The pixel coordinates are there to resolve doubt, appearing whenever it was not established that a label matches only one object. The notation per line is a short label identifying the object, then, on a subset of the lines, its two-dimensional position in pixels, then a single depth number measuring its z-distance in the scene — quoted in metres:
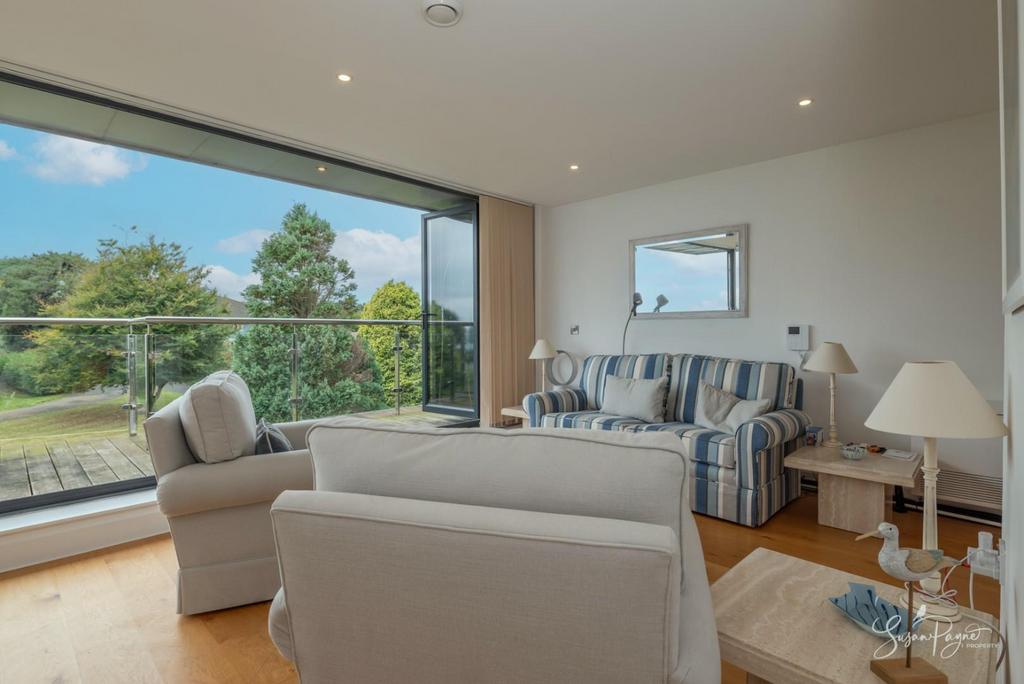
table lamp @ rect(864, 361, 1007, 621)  1.18
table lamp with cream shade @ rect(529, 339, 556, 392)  4.87
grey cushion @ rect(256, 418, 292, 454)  2.30
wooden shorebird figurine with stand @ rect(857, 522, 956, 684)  0.90
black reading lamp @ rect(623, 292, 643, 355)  4.77
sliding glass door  5.06
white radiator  3.04
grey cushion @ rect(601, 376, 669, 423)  3.85
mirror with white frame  4.19
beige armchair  2.04
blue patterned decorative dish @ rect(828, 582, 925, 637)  1.10
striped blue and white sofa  3.05
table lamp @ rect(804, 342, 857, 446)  3.31
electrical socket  1.31
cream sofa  0.78
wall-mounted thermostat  3.82
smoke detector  2.11
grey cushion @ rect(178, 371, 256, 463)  2.10
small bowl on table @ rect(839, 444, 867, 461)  3.05
